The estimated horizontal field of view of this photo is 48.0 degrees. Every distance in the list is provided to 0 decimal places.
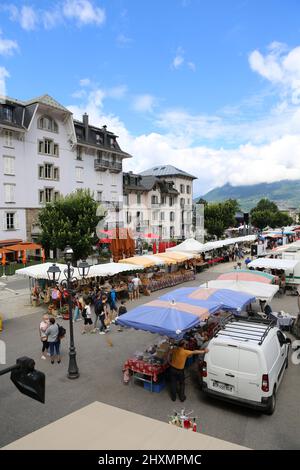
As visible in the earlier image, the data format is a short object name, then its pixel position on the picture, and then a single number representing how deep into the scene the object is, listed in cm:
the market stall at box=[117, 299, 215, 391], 902
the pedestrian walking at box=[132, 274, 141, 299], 2117
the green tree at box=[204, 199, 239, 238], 5594
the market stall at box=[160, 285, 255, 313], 1084
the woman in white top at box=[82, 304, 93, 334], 1438
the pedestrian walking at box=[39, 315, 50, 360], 1155
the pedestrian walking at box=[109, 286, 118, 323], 1657
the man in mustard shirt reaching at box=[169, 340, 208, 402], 890
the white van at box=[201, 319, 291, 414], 789
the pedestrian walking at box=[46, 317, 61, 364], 1126
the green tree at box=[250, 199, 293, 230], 8906
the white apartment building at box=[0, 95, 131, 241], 3484
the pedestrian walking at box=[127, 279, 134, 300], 2089
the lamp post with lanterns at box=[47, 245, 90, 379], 1037
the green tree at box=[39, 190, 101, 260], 2956
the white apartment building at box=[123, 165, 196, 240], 5381
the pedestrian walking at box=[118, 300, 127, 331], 1491
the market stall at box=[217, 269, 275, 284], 1564
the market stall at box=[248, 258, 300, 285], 2191
